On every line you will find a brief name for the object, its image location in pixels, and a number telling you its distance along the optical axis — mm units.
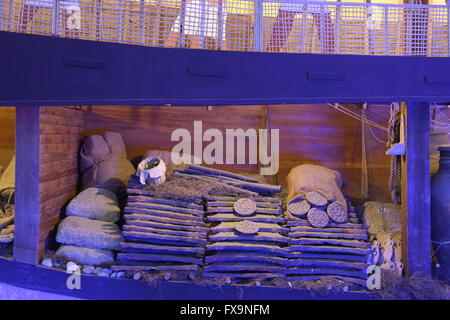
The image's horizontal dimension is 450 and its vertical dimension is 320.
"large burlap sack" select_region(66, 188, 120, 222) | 5398
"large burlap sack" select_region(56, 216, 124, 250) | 5074
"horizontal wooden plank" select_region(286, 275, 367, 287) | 4836
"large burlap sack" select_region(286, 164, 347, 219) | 5450
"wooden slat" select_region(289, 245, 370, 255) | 4949
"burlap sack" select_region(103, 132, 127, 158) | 6465
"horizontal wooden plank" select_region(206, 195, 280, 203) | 5570
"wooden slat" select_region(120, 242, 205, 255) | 4971
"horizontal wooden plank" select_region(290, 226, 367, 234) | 5137
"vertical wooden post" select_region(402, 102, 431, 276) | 4820
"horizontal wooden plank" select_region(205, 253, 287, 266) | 4887
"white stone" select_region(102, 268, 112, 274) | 4848
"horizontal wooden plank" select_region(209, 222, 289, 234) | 5160
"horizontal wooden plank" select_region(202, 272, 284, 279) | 4836
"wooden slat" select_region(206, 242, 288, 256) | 4926
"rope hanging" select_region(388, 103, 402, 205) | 5254
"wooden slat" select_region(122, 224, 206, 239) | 5074
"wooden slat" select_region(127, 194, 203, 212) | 5387
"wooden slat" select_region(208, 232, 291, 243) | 5031
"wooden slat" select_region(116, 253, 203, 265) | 4930
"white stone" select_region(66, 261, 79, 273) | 4820
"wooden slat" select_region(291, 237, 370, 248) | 5012
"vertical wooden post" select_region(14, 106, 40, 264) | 4836
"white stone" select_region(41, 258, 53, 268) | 4867
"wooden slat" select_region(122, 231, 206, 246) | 5020
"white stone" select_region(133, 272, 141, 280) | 4758
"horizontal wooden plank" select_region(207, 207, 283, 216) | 5434
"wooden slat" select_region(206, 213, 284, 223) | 5297
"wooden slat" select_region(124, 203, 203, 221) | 5262
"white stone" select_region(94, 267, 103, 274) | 4855
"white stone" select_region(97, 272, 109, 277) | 4777
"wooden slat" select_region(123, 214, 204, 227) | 5195
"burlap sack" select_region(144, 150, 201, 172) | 6379
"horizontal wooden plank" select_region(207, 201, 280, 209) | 5516
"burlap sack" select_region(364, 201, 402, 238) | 5449
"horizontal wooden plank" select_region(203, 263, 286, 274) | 4848
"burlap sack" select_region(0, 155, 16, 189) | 5844
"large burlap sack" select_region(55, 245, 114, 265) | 5008
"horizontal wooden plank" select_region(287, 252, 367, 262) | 4965
